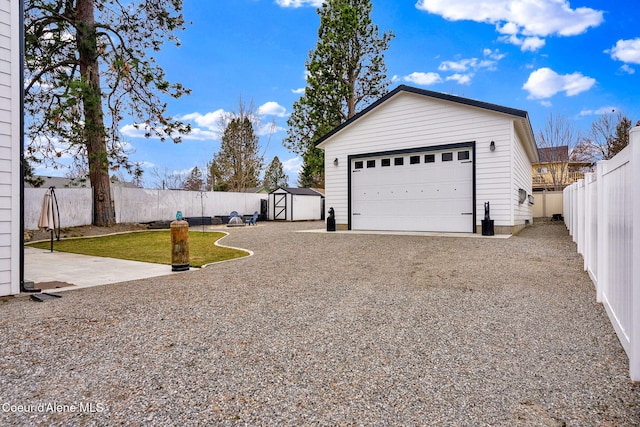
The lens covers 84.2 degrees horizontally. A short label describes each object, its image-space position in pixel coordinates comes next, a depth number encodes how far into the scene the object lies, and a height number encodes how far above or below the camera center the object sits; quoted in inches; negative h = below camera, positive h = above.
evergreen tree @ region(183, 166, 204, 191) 1509.4 +149.0
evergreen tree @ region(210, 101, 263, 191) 1177.4 +219.9
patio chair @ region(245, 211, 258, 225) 771.0 -13.3
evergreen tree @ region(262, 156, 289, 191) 1883.6 +215.1
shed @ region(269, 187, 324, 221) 935.7 +23.9
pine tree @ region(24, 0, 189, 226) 494.9 +202.8
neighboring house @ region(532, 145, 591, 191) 943.0 +122.9
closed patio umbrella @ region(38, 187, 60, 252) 323.9 +0.8
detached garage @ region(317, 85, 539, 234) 408.5 +62.6
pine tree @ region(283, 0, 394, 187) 816.9 +336.0
